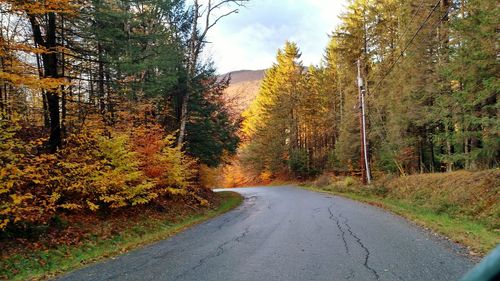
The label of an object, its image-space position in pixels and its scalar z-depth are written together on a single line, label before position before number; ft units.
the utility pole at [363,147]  84.11
